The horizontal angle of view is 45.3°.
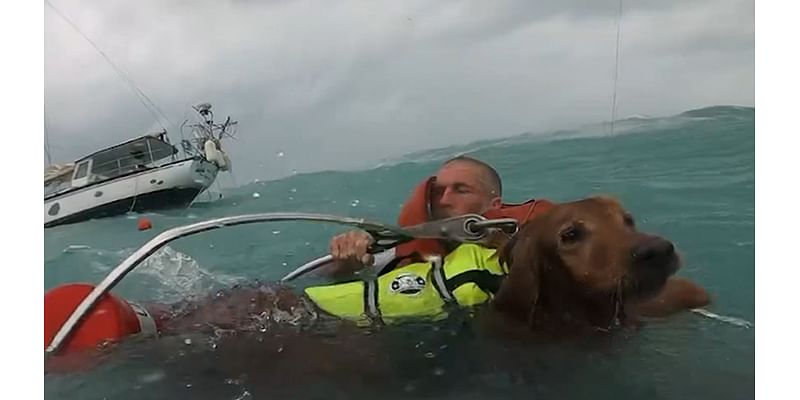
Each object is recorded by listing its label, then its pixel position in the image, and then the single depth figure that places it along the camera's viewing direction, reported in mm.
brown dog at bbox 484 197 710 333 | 1244
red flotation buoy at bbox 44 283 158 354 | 1246
